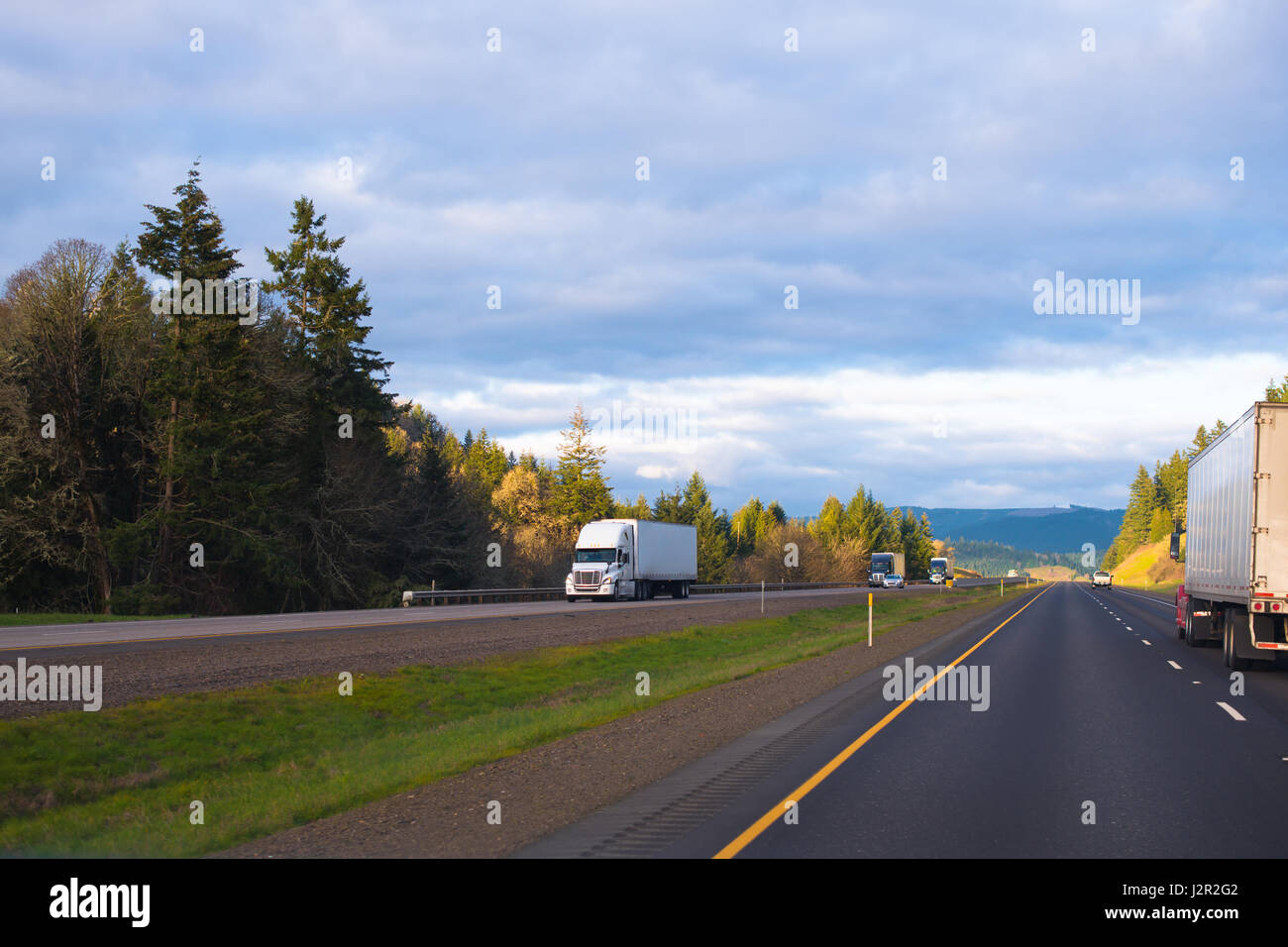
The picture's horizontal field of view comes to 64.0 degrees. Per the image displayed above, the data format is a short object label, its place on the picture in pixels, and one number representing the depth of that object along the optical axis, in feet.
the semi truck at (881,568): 356.79
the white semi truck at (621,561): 174.29
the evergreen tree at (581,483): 330.34
